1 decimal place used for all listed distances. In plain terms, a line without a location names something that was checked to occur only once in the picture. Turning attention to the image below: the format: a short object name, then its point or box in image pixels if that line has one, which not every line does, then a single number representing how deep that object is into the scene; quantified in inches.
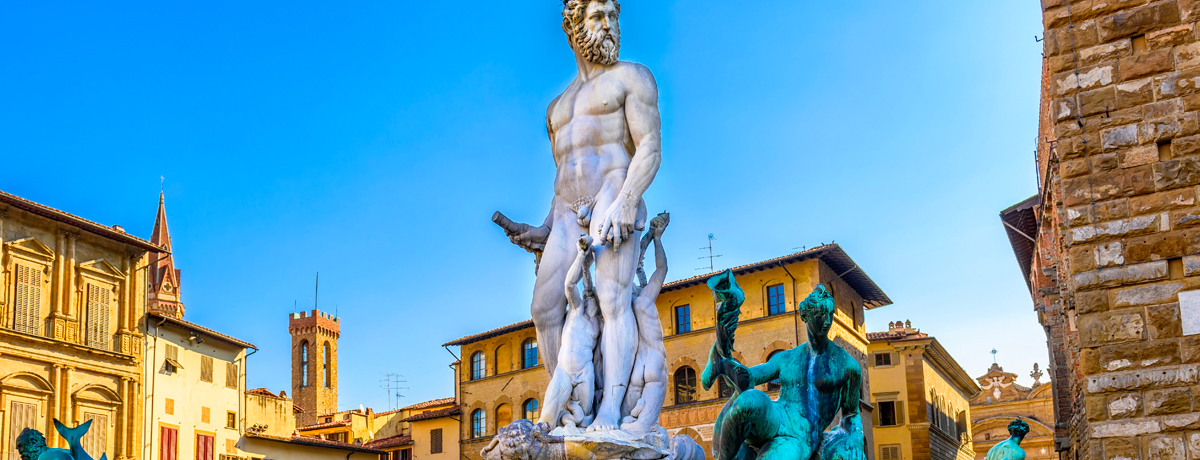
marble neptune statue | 281.6
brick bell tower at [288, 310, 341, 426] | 4232.3
